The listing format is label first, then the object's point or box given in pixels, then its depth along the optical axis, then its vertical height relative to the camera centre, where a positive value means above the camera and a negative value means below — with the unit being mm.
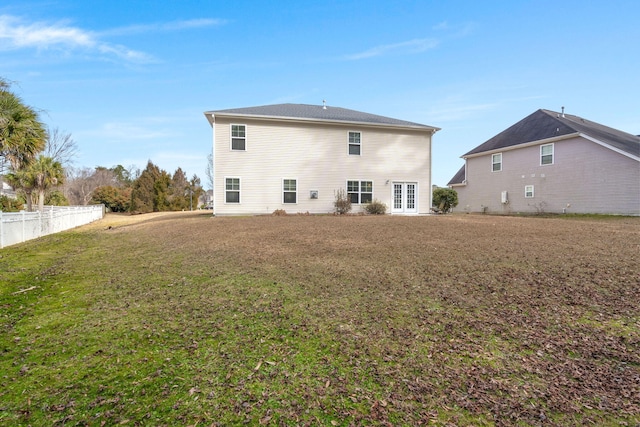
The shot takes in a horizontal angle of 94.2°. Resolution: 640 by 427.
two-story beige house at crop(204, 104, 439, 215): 16250 +2630
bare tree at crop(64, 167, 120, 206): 39688 +3856
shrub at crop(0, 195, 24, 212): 18312 +311
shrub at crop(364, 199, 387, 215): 16922 -189
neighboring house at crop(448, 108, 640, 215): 15578 +2083
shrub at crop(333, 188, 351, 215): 16688 +68
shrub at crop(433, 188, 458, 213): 21031 +361
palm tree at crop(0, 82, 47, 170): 9914 +2782
